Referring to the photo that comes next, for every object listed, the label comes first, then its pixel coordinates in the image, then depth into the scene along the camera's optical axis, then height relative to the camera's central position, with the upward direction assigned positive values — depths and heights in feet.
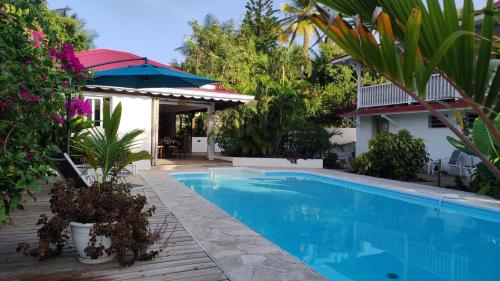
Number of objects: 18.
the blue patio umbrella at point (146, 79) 24.12 +4.96
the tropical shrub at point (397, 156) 42.14 -0.76
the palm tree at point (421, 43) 4.32 +1.30
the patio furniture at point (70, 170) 19.16 -1.51
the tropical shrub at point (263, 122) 53.21 +3.54
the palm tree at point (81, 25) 121.76 +40.25
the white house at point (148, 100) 44.04 +6.09
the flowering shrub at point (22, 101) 9.46 +1.15
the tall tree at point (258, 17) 103.24 +37.07
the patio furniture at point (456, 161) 44.21 -1.33
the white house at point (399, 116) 48.14 +4.93
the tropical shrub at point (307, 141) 54.95 +0.94
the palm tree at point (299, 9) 99.46 +38.28
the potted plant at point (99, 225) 12.11 -2.74
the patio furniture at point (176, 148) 60.18 -0.56
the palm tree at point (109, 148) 15.65 -0.19
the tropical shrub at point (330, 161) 56.03 -2.03
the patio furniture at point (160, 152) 57.77 -1.19
